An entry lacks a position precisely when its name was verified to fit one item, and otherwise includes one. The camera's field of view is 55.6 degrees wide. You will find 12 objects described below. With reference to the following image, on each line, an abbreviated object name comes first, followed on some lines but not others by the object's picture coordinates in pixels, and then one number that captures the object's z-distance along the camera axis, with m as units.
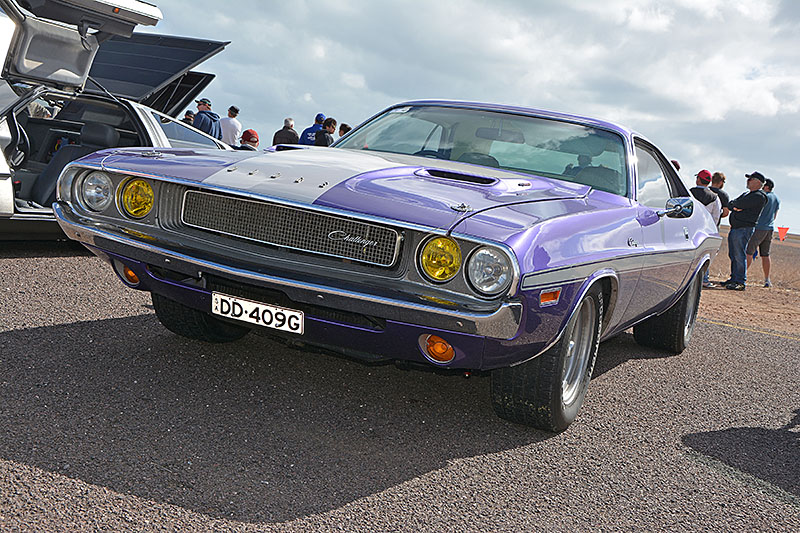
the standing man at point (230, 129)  12.80
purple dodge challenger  2.74
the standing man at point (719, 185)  11.49
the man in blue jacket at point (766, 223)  12.01
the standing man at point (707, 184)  10.87
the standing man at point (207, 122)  12.14
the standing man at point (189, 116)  13.95
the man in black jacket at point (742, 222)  11.68
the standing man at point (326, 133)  11.42
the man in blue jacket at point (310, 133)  12.20
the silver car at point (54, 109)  5.66
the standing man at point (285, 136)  13.01
